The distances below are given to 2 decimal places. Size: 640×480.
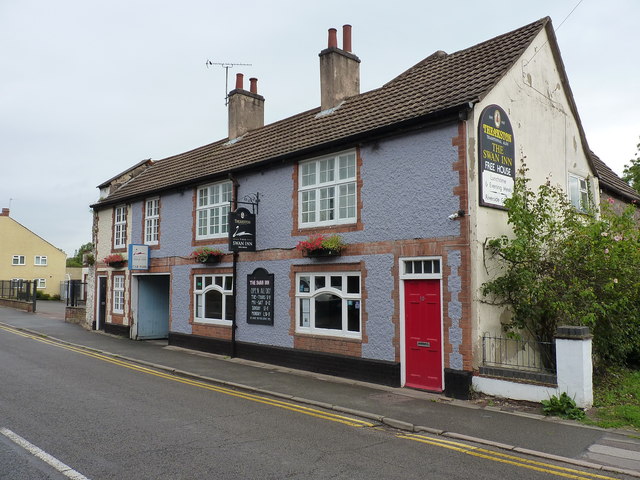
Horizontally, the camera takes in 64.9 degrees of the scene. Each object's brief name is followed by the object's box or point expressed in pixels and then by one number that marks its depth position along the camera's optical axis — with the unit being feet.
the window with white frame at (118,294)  69.00
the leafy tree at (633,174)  100.58
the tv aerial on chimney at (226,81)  65.82
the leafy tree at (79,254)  329.52
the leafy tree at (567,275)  31.71
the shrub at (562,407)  27.20
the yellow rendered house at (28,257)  163.56
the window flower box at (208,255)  51.49
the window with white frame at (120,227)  69.41
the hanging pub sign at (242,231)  46.24
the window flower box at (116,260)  67.21
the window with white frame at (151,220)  62.90
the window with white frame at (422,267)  34.68
